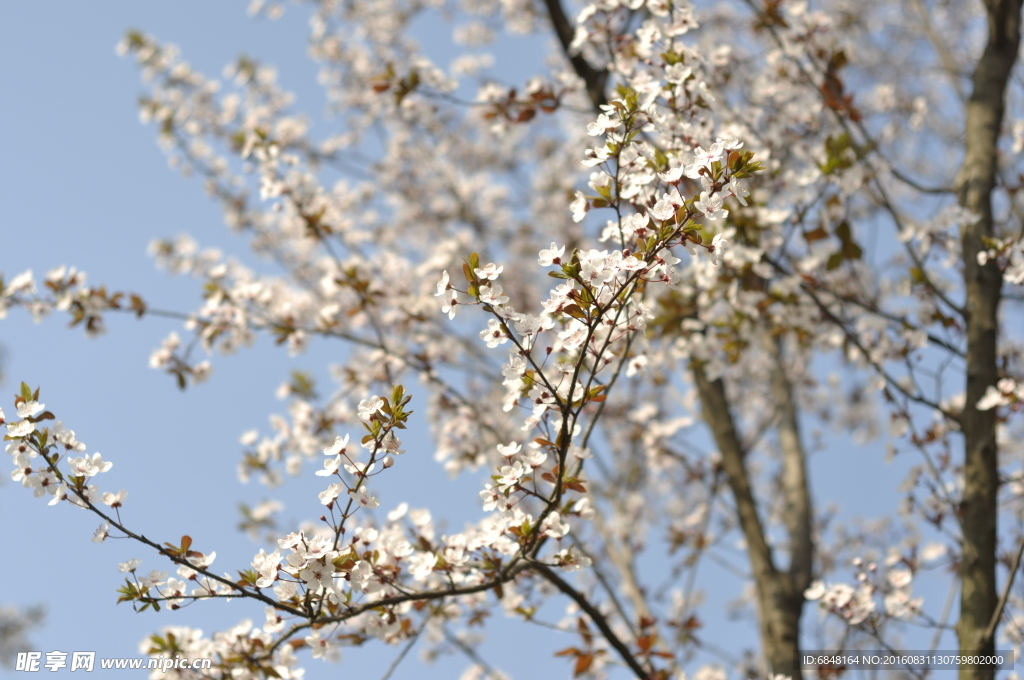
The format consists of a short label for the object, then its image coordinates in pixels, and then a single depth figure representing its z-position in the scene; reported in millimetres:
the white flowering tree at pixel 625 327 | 2002
